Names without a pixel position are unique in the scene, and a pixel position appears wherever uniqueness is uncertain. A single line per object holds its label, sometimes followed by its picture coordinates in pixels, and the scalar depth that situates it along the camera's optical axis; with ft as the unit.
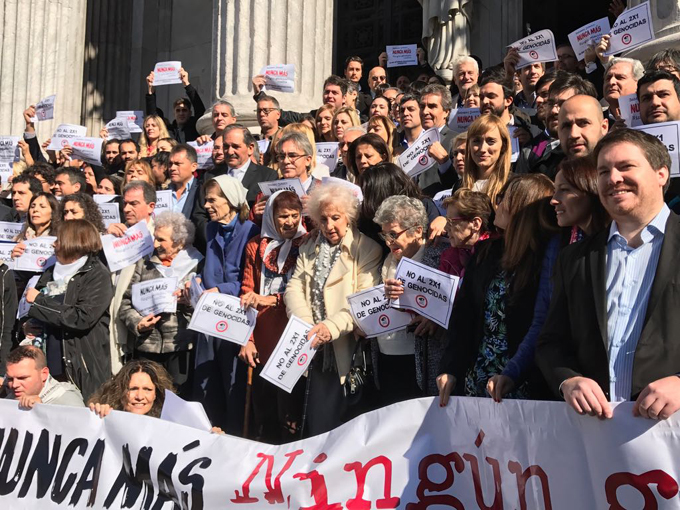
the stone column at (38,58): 49.67
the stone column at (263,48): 38.81
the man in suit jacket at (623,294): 11.95
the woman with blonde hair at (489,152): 20.10
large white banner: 12.22
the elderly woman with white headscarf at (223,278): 22.61
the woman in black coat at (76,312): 23.68
